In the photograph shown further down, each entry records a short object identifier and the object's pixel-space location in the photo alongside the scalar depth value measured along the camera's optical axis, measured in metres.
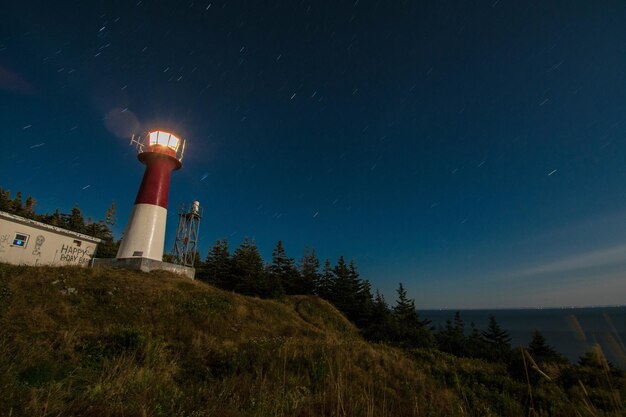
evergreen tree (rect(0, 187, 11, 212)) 45.43
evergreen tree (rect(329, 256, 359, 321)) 38.84
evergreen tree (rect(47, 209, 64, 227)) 50.08
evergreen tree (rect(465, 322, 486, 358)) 18.48
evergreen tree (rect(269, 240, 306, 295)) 43.12
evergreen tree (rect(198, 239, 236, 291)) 41.35
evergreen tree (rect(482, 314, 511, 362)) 16.67
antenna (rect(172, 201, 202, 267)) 29.61
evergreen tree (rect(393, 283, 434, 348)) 18.92
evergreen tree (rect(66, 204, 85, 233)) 49.94
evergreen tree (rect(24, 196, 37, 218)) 49.52
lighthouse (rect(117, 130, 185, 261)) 20.88
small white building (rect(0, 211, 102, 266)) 19.14
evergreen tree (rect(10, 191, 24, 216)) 47.36
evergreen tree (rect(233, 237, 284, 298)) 36.47
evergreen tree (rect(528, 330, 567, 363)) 34.82
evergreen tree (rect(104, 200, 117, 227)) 55.44
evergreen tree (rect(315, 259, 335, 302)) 42.48
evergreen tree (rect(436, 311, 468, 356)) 19.84
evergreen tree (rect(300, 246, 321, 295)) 44.28
